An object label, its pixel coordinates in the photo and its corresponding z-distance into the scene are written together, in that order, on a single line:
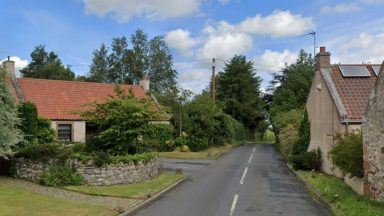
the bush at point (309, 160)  28.44
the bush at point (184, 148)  42.66
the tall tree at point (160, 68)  73.19
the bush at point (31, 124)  26.45
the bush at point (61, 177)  21.00
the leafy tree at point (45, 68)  71.94
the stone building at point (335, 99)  24.13
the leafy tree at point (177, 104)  45.88
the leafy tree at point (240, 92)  75.44
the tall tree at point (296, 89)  62.97
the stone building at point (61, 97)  35.03
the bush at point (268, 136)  88.21
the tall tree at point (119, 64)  75.06
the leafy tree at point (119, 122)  23.19
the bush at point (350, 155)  18.42
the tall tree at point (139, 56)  74.19
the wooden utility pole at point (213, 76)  53.88
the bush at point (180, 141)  43.81
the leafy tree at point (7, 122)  21.75
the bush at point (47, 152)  21.91
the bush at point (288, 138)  35.34
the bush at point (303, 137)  31.09
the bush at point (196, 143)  43.91
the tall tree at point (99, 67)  75.38
